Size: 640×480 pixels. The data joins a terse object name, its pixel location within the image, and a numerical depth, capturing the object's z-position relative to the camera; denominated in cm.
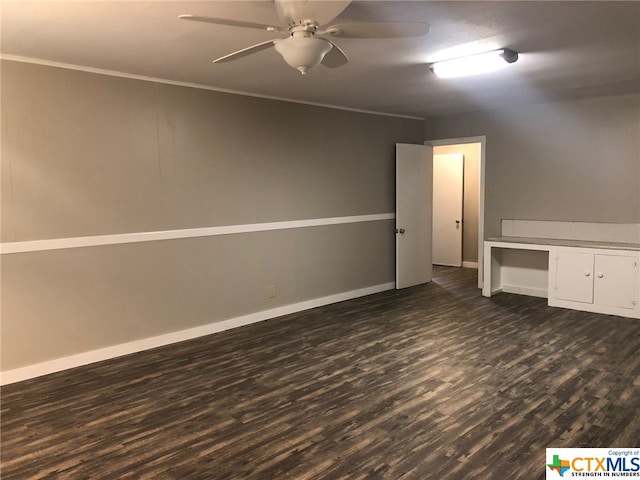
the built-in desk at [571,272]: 498
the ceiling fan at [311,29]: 210
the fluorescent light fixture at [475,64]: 345
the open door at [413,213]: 659
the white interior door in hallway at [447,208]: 823
